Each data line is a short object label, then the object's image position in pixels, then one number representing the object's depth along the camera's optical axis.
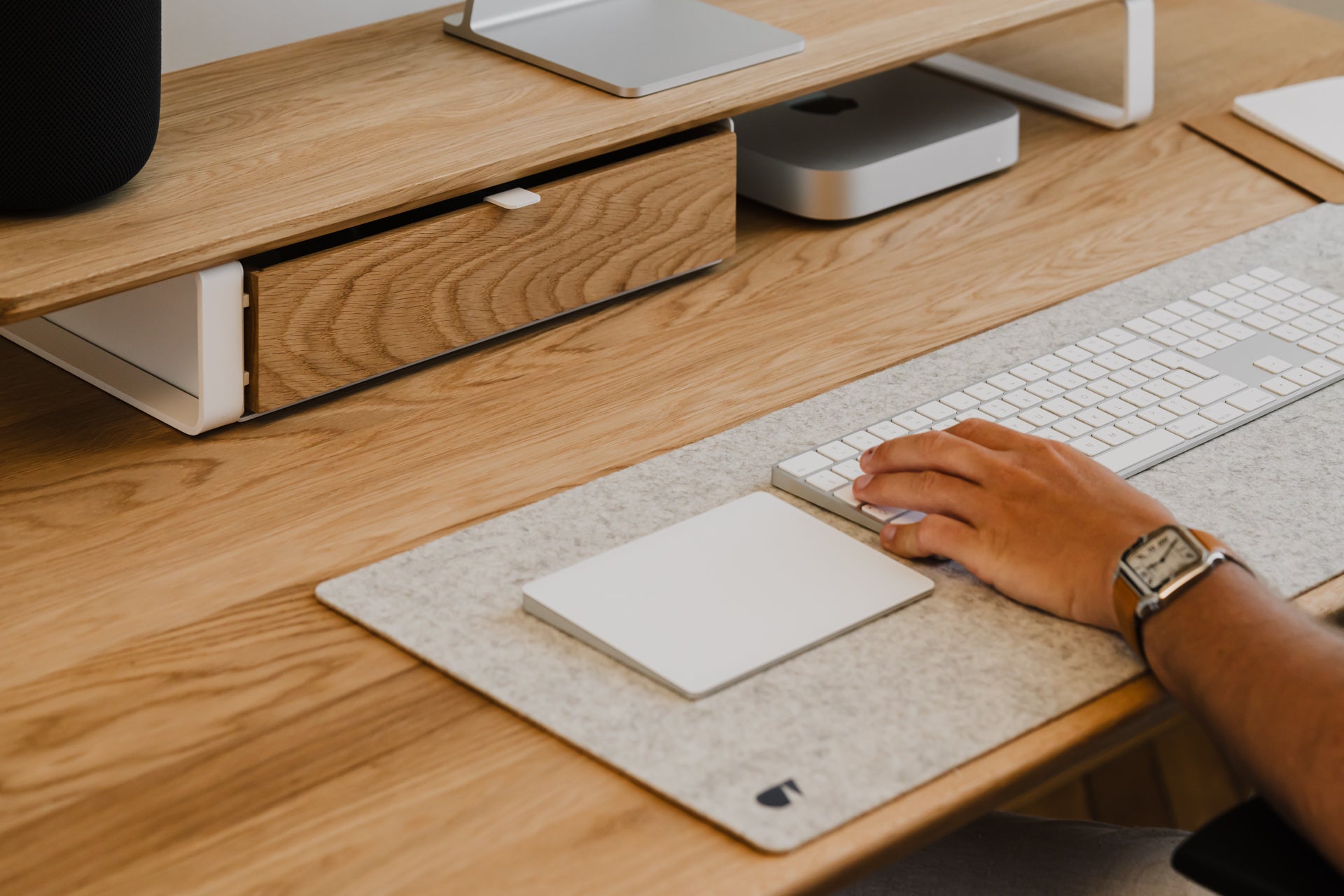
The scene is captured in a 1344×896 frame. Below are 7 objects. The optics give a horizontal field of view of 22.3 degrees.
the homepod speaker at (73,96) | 2.01
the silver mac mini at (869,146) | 2.41
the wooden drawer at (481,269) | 2.12
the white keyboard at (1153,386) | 2.07
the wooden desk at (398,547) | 1.83
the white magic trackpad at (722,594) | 1.92
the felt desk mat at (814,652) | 1.86
